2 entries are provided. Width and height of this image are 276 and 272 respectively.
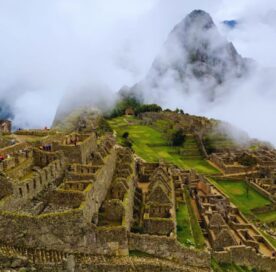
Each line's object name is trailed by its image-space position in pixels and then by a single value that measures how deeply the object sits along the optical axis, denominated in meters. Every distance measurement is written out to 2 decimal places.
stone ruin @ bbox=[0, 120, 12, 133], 44.13
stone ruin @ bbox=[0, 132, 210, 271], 20.55
